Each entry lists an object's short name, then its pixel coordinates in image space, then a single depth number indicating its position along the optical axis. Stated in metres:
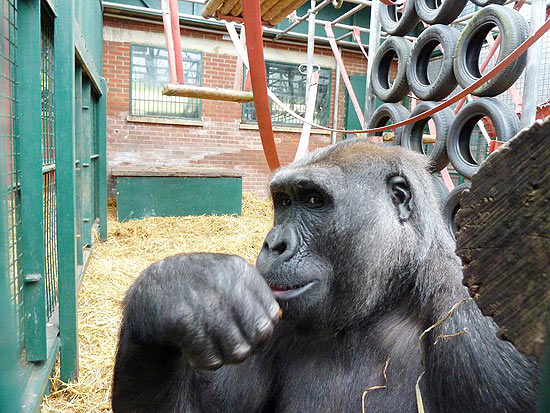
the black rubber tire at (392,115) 4.81
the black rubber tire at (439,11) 4.16
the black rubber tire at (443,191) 4.13
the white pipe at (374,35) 5.22
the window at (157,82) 9.99
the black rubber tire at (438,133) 4.36
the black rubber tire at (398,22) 4.71
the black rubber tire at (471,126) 3.55
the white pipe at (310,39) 6.22
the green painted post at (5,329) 0.59
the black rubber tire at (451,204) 4.01
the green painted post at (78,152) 4.40
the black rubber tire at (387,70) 4.72
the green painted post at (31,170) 2.42
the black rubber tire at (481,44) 3.45
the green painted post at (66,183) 3.04
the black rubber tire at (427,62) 4.11
